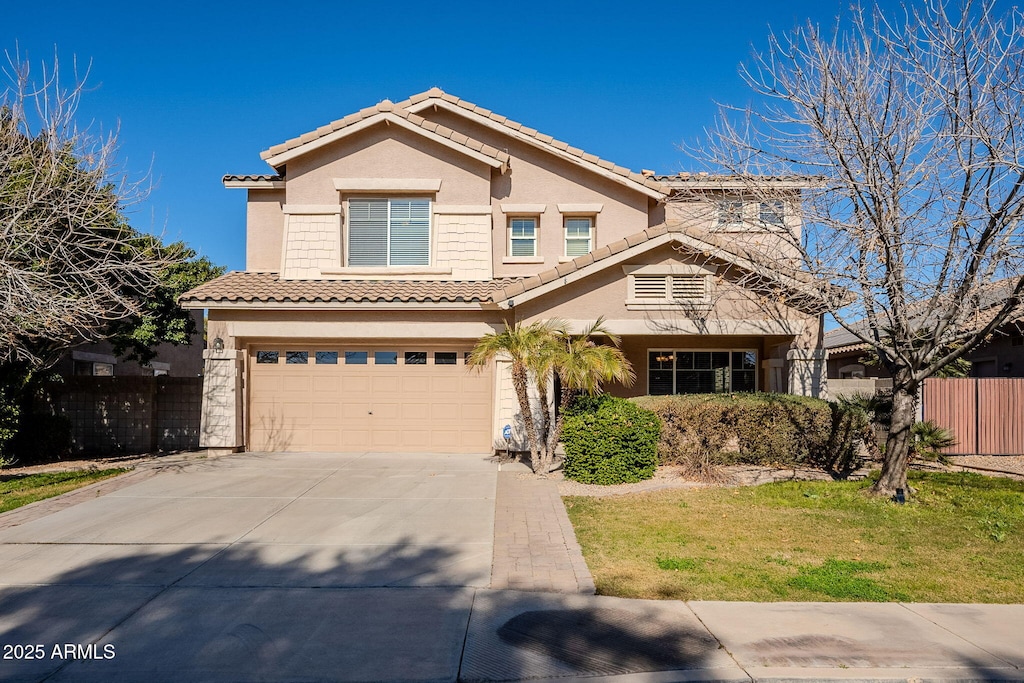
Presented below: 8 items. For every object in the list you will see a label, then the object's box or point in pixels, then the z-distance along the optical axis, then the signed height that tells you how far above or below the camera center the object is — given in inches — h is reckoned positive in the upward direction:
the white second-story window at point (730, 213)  430.9 +96.3
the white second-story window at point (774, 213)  416.8 +95.8
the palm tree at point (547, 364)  460.1 -0.5
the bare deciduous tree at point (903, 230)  361.1 +73.3
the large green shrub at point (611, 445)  460.8 -54.2
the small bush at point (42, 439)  575.2 -68.5
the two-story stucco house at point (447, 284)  546.9 +63.6
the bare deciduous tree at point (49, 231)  389.4 +75.7
